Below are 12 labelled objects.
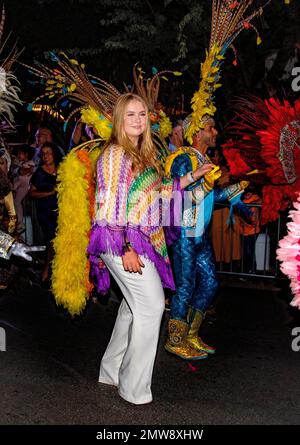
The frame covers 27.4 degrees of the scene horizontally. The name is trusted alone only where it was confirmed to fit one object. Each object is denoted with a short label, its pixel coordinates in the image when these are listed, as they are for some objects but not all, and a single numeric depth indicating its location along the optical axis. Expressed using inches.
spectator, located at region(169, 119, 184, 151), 247.4
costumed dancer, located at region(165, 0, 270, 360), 178.5
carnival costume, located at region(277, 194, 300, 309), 131.4
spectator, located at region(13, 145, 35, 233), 325.7
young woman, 145.9
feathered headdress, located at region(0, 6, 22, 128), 165.8
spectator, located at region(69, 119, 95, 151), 260.4
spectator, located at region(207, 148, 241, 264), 299.7
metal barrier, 293.4
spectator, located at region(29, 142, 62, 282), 283.0
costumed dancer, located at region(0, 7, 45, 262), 148.3
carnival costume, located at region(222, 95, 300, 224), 163.6
